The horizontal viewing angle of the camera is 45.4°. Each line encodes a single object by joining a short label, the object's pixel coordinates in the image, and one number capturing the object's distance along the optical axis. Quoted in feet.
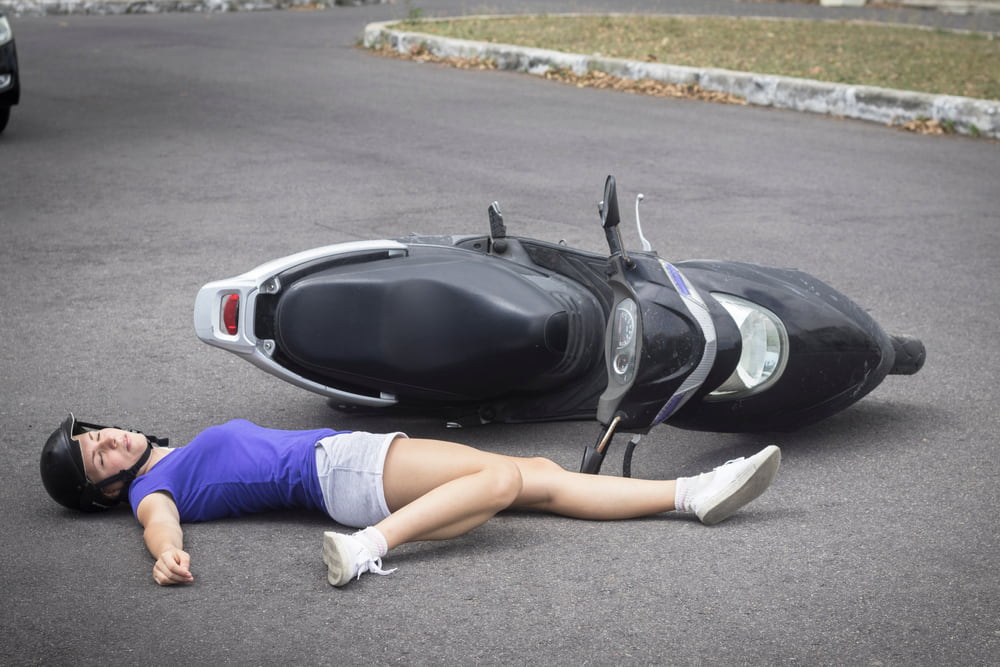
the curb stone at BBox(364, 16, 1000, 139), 32.27
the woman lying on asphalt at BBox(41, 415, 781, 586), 11.12
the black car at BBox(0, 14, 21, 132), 30.71
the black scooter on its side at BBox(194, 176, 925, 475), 12.94
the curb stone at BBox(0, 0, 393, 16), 63.10
